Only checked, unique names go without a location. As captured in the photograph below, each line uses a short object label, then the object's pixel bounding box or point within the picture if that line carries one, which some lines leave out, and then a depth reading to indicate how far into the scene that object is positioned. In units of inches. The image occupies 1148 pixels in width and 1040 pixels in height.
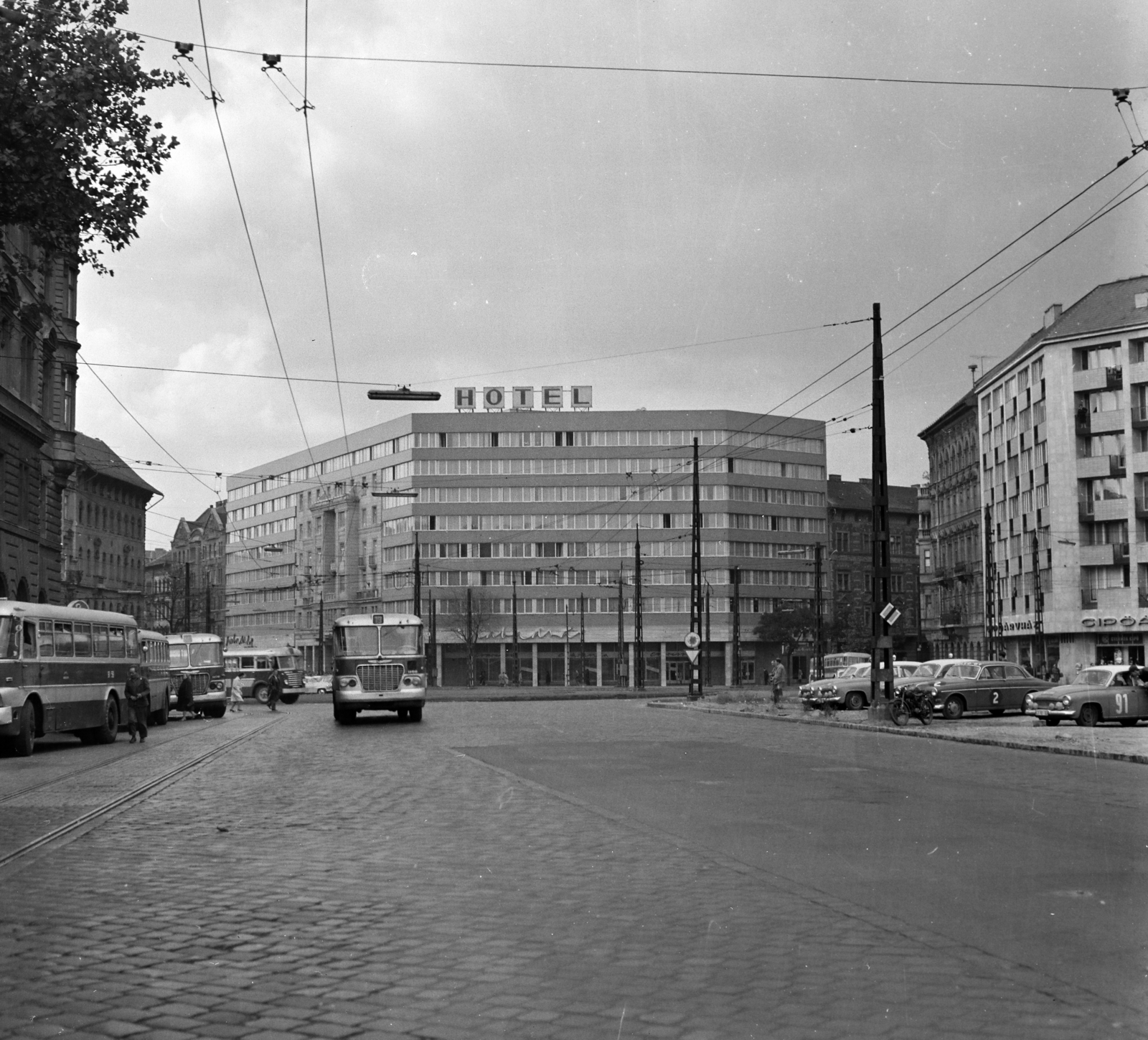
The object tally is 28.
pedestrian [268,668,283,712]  2032.5
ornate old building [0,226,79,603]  1737.2
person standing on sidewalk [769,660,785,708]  1924.2
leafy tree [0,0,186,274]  666.8
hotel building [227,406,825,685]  4520.2
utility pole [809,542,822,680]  2837.1
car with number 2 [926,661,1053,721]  1521.2
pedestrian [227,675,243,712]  2352.5
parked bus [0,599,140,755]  1031.6
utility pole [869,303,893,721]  1317.7
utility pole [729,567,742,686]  3470.2
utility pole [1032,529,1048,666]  2480.3
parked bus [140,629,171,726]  1610.5
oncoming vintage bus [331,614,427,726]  1472.7
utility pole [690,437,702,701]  2070.6
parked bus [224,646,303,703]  2819.9
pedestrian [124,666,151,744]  1242.0
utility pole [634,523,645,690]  2861.0
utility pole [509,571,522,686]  4128.2
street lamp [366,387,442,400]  1220.5
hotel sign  4549.7
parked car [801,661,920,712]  1712.6
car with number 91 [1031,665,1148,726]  1294.3
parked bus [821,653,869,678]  3134.4
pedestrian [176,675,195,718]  1909.4
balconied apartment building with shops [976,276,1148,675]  2918.3
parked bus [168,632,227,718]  2006.6
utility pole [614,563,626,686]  3695.9
